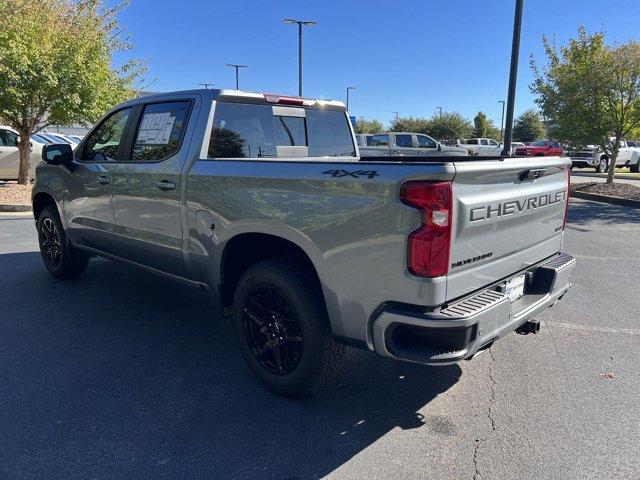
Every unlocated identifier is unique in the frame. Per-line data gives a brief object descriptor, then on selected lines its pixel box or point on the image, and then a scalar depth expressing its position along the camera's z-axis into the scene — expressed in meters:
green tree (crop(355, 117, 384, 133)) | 71.22
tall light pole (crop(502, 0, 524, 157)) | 11.39
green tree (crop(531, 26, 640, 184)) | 12.67
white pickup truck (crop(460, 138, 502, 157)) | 31.40
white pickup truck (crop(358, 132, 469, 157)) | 23.30
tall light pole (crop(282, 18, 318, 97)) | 26.80
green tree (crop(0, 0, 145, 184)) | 10.70
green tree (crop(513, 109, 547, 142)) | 67.88
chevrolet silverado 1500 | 2.45
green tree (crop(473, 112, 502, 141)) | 67.50
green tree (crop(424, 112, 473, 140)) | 60.56
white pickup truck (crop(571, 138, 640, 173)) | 25.00
